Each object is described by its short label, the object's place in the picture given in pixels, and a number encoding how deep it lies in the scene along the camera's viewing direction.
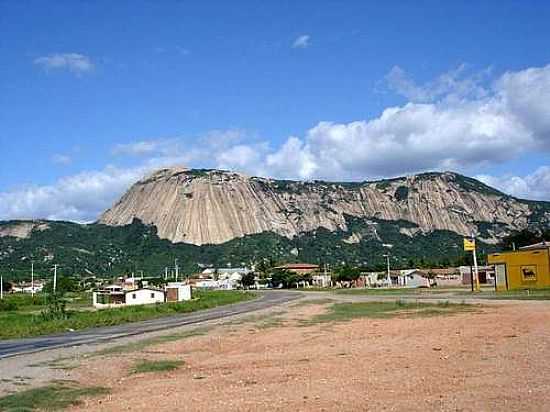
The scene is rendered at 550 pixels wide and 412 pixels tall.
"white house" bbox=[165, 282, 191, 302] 94.17
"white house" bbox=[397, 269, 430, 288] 117.17
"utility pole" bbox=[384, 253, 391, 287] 126.74
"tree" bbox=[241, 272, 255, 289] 154.59
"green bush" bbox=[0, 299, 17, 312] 75.50
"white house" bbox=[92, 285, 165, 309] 89.50
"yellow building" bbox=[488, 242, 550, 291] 71.06
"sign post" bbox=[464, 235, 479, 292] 80.46
